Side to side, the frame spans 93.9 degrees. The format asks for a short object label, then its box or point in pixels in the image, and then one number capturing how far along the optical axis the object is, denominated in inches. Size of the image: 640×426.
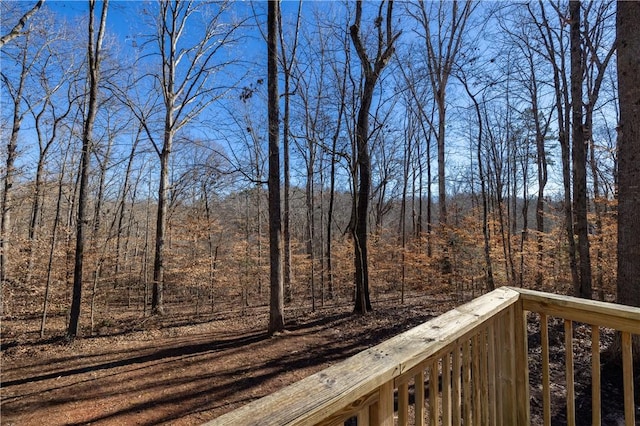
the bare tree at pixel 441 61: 442.9
